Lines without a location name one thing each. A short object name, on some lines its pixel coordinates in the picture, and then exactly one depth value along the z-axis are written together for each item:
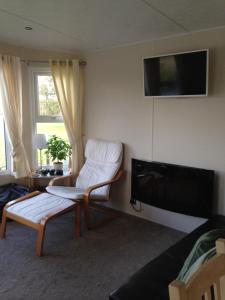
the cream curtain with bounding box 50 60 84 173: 3.91
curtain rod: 3.86
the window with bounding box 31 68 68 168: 4.06
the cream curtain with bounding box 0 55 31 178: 3.59
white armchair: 3.28
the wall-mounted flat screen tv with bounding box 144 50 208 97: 2.75
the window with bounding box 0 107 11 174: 3.89
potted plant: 3.99
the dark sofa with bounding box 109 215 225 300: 1.56
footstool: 2.71
